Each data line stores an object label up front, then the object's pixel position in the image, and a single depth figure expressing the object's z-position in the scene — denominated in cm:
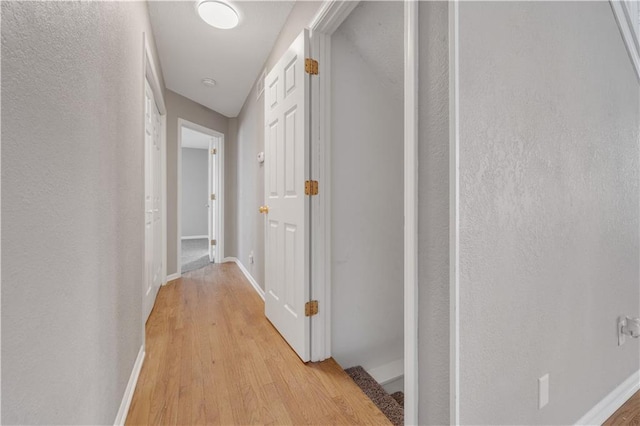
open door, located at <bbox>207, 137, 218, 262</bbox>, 420
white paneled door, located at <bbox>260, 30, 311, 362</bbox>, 169
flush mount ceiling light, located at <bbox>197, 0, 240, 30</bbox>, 195
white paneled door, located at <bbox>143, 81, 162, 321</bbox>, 227
